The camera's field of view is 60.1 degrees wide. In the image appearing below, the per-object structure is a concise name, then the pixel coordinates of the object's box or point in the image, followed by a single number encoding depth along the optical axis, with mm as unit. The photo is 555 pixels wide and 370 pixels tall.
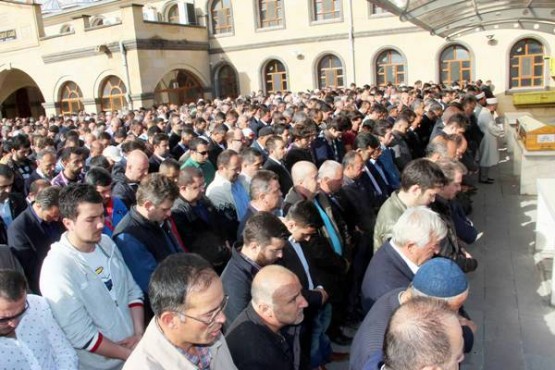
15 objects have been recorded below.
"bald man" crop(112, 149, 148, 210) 4645
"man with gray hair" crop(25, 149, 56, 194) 5641
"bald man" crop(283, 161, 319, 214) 4141
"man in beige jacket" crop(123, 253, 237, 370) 2008
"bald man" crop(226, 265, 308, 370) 2354
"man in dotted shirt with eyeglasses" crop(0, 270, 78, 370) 2320
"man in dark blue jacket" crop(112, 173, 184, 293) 3266
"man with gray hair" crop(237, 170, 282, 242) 3744
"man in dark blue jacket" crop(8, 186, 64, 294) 3705
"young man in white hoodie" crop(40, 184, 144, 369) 2652
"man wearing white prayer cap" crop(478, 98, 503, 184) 8711
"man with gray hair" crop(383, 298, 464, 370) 1671
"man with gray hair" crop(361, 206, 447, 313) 2889
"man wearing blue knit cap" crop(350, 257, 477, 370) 2342
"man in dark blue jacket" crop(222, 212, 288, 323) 2842
